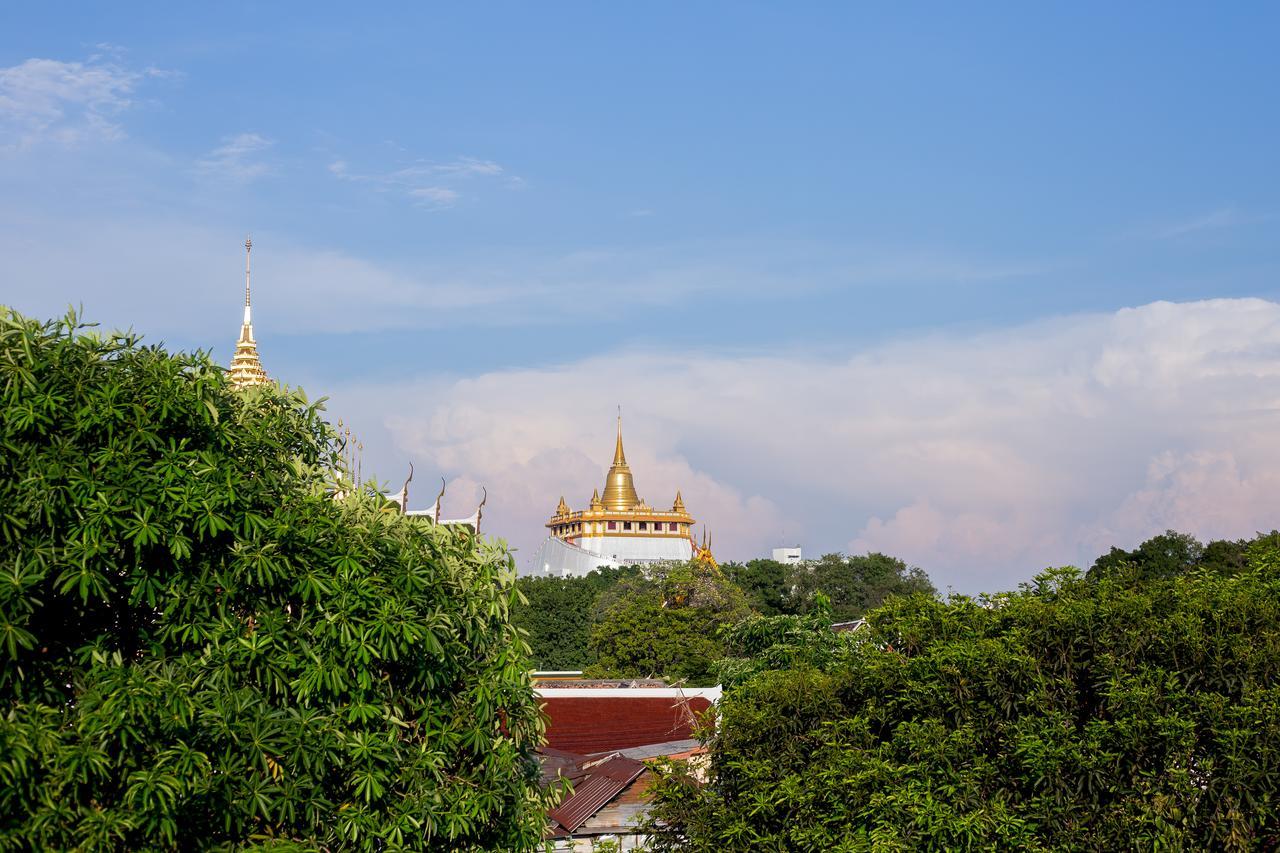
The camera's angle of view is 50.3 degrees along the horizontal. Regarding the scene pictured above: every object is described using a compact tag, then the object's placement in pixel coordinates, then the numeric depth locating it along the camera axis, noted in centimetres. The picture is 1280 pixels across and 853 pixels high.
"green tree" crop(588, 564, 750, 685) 5009
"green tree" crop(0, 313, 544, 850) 1016
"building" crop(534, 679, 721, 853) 2198
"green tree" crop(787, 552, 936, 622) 7419
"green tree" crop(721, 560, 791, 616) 7319
